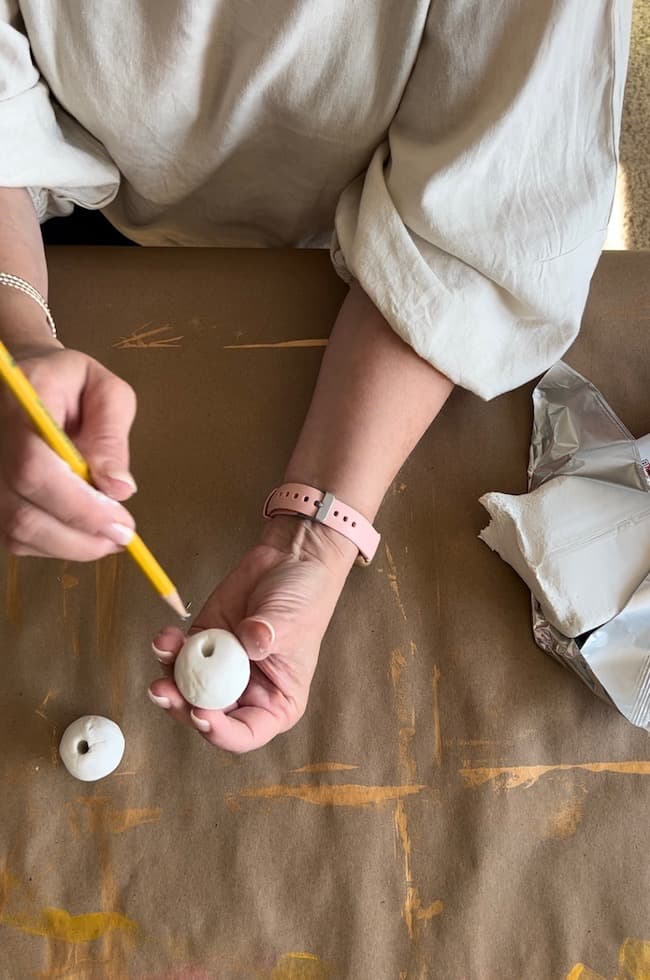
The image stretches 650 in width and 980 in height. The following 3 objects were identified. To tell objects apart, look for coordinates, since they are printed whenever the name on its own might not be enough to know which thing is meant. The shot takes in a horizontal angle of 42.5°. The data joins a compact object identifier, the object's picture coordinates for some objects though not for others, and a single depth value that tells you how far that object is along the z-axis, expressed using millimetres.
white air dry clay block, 558
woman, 484
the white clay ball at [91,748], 526
